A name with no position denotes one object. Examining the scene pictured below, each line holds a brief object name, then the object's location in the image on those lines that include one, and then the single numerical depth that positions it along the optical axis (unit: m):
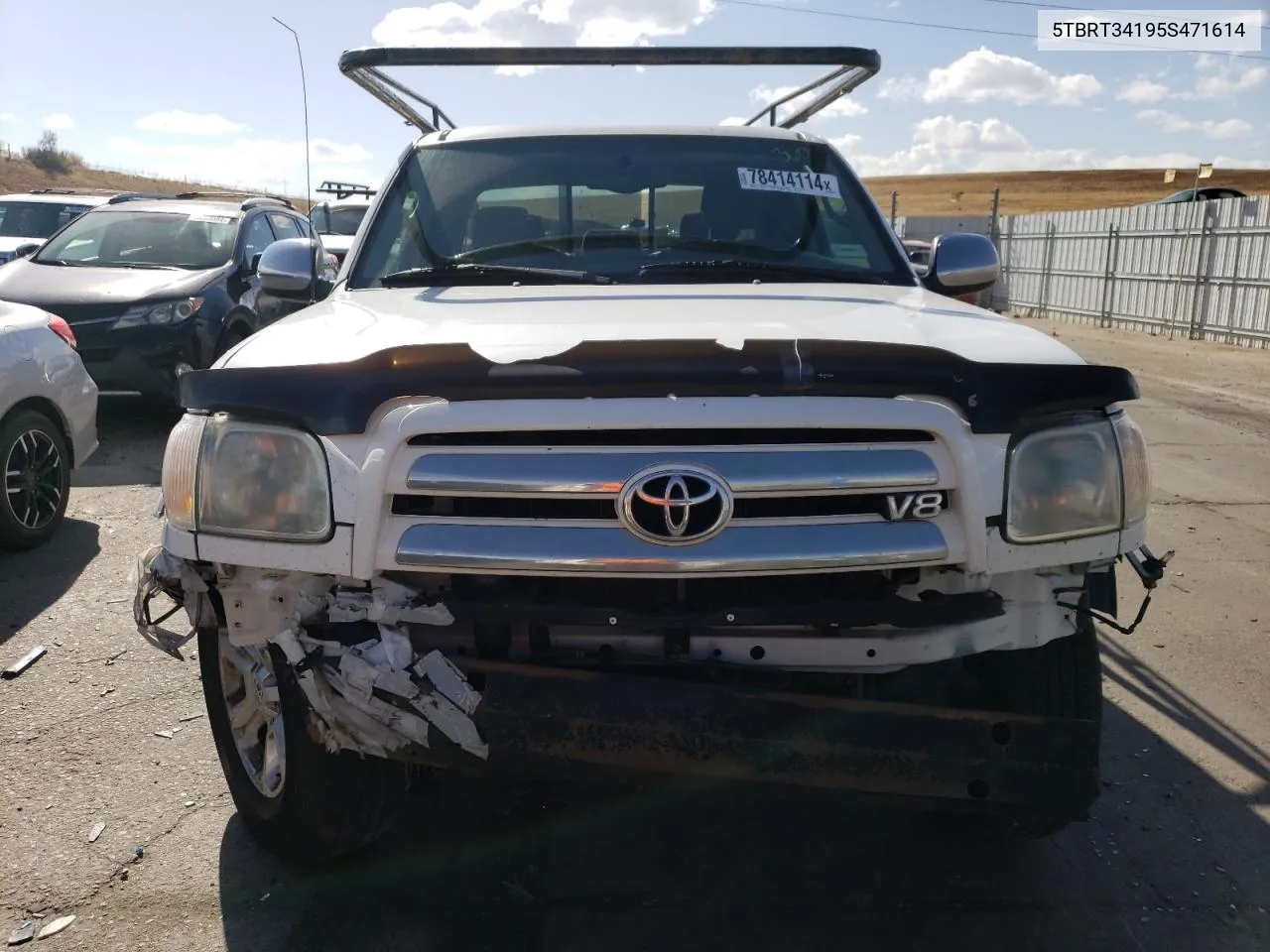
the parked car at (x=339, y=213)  17.77
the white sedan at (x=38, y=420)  5.43
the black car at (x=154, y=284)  8.17
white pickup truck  2.23
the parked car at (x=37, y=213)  13.20
